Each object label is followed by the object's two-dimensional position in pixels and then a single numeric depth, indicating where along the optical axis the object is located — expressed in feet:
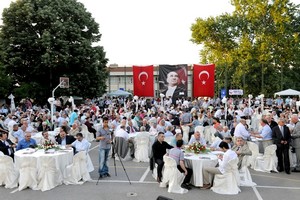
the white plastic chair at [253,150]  36.09
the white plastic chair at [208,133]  50.39
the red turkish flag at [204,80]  68.44
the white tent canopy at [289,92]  95.55
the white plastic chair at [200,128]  48.62
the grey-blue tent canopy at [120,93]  105.40
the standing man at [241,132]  37.08
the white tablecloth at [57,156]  28.96
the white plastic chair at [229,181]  27.09
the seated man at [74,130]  42.45
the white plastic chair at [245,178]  29.63
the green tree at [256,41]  128.47
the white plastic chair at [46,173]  28.14
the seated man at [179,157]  27.61
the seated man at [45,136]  35.55
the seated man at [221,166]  26.91
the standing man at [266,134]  36.32
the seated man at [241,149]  29.76
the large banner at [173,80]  69.56
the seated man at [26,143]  33.68
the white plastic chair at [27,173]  28.17
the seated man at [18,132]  39.78
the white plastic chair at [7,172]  28.86
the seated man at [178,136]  29.04
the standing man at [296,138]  34.24
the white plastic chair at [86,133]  54.07
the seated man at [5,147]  31.78
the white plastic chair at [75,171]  29.84
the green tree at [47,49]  87.86
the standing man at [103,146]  31.71
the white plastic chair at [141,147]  40.24
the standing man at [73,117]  56.65
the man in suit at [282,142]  34.14
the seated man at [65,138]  34.86
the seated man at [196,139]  33.71
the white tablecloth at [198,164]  28.32
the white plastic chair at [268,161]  34.37
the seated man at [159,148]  30.35
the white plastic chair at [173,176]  27.40
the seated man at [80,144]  33.22
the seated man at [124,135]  41.06
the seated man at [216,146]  33.35
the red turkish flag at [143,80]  71.20
